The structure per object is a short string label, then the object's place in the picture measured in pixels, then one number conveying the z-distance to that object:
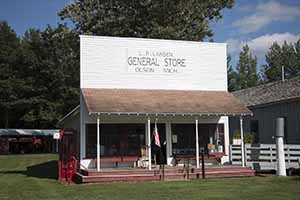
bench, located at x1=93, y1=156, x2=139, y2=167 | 21.16
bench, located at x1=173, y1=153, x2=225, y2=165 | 22.24
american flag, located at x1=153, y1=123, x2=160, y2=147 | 20.17
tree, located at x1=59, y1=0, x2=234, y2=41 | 37.62
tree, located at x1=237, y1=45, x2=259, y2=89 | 70.25
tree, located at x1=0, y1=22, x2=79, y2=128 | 55.22
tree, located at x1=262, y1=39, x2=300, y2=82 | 67.06
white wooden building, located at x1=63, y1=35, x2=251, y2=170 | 21.38
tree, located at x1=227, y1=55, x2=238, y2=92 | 70.56
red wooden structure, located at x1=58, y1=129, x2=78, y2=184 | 20.03
